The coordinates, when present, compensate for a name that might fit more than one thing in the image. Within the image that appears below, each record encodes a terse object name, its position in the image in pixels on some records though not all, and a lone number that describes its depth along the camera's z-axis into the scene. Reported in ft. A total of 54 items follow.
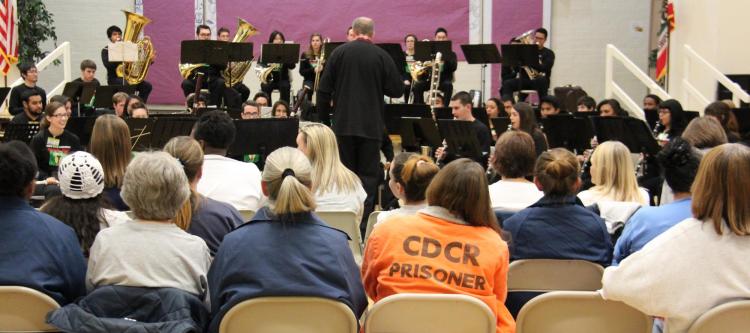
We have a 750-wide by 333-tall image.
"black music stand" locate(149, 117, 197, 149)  23.18
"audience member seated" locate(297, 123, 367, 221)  16.10
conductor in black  22.54
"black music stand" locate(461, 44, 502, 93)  34.81
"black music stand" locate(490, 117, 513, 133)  26.30
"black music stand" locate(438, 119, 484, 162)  24.20
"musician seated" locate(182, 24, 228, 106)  36.68
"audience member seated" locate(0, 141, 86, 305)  9.37
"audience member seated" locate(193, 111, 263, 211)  14.80
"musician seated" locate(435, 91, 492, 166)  25.17
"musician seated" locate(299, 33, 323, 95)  36.19
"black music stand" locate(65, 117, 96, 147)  24.58
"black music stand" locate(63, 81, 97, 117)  33.76
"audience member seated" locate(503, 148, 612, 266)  11.38
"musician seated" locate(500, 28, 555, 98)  37.37
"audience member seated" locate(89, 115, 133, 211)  15.38
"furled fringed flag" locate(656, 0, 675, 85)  38.85
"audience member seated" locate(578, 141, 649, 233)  14.35
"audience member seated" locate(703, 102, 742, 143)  25.13
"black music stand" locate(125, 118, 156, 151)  23.44
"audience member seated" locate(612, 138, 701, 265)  11.07
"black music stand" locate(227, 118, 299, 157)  22.56
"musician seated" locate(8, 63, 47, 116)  34.27
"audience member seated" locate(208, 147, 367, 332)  9.03
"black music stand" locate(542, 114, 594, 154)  25.86
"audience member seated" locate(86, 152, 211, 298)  9.37
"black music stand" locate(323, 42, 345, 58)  30.60
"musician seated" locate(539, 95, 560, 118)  29.58
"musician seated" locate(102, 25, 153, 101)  39.88
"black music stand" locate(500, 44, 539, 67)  35.37
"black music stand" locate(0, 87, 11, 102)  31.94
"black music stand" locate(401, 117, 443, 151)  25.63
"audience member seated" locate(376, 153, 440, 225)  11.54
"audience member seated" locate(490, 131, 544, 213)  14.29
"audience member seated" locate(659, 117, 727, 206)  18.30
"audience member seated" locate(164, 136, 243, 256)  11.55
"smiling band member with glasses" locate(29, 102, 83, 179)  22.99
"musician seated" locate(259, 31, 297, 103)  37.50
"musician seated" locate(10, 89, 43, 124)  29.30
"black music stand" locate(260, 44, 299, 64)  33.27
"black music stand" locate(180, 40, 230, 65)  30.78
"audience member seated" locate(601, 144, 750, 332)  8.42
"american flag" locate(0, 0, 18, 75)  37.65
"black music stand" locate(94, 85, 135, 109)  33.96
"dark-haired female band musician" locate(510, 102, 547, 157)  25.05
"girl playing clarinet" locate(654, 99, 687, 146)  26.32
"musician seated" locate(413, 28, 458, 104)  37.37
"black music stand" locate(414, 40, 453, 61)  36.09
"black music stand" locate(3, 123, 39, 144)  23.73
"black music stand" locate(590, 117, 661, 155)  24.04
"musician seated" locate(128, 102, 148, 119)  25.46
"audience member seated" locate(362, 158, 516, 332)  9.68
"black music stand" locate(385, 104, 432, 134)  27.58
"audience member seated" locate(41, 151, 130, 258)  10.59
